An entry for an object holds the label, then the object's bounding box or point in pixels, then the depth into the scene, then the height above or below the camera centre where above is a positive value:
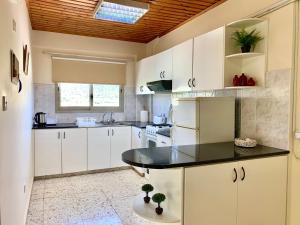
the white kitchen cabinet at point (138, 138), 4.19 -0.61
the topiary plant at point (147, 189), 2.07 -0.75
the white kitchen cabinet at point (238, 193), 1.80 -0.74
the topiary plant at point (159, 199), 1.86 -0.76
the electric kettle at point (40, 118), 4.16 -0.24
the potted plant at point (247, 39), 2.40 +0.70
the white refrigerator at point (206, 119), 2.50 -0.16
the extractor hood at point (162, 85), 3.61 +0.32
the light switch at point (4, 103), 1.42 +0.01
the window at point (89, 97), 4.64 +0.16
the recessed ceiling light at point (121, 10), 2.83 +1.27
